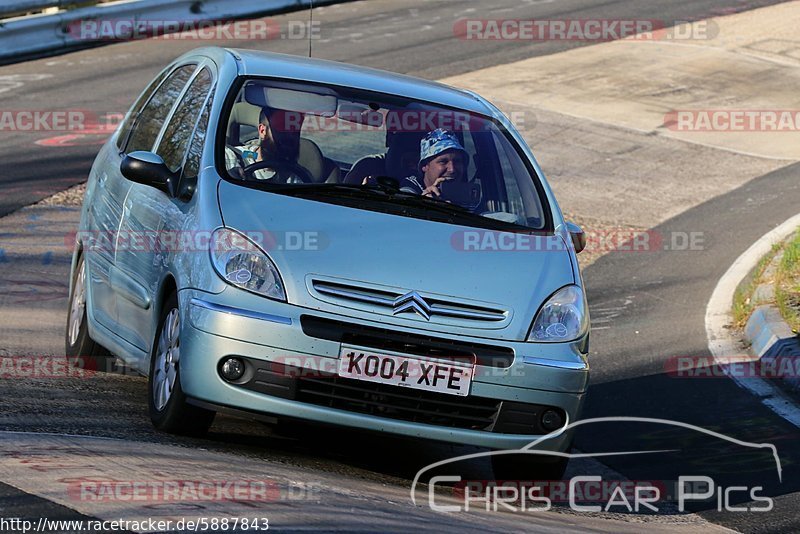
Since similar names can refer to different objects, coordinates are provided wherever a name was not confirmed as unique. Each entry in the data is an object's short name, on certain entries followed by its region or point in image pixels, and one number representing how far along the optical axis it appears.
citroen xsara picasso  11.59
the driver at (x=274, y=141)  13.48
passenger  13.70
